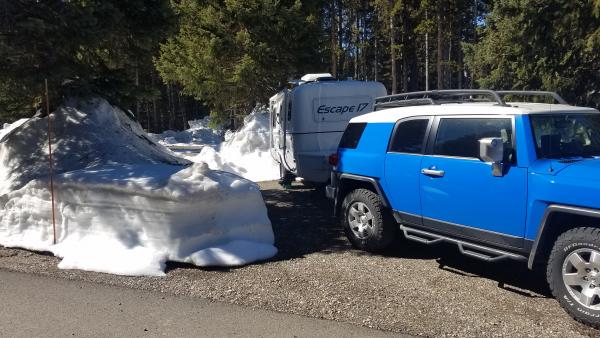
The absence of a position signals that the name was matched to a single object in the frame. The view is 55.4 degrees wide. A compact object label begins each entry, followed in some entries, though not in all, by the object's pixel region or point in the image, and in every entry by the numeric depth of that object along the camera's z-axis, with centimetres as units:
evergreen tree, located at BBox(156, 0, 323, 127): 1948
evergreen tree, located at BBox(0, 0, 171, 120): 785
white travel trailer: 1237
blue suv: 486
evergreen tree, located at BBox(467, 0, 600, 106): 1189
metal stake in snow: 756
